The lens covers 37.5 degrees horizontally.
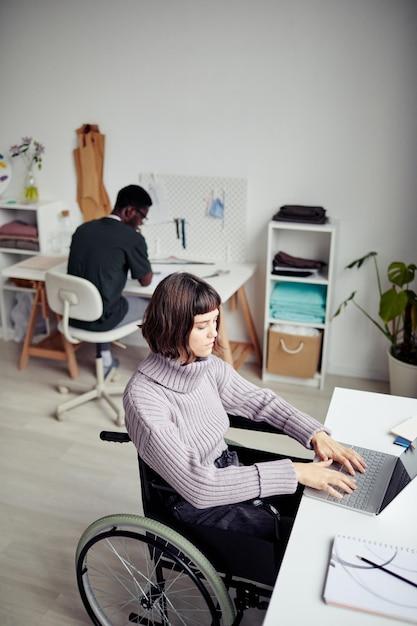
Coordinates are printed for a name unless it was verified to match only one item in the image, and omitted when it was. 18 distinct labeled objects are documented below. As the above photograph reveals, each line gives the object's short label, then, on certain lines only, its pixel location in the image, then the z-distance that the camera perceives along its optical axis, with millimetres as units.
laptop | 1444
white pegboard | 3604
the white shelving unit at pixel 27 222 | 3859
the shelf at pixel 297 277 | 3352
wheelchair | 1511
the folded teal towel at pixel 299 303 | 3393
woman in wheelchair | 1487
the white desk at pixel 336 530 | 1145
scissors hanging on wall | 3733
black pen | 1218
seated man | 2988
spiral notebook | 1159
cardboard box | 3436
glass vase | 3930
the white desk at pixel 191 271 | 3381
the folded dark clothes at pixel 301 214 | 3273
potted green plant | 3088
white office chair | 2906
